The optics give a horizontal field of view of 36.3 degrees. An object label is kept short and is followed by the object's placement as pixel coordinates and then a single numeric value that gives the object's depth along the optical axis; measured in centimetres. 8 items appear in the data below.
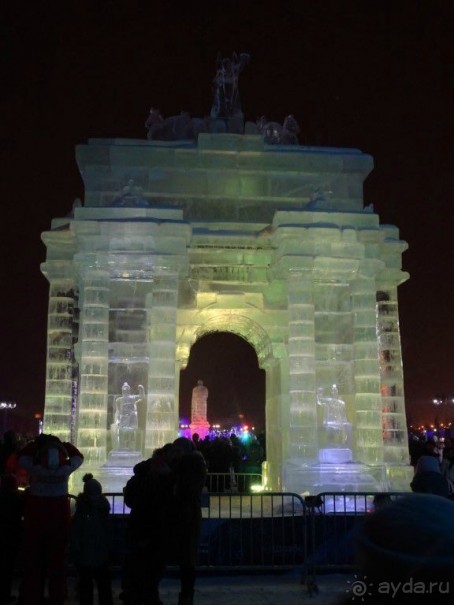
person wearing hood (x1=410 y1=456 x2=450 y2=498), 905
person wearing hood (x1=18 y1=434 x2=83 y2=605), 770
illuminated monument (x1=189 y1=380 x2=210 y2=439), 4269
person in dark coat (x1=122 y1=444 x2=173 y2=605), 727
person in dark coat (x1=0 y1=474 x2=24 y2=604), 884
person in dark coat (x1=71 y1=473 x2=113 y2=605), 802
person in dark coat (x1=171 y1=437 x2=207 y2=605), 751
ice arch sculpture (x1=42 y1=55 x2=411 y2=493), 1672
